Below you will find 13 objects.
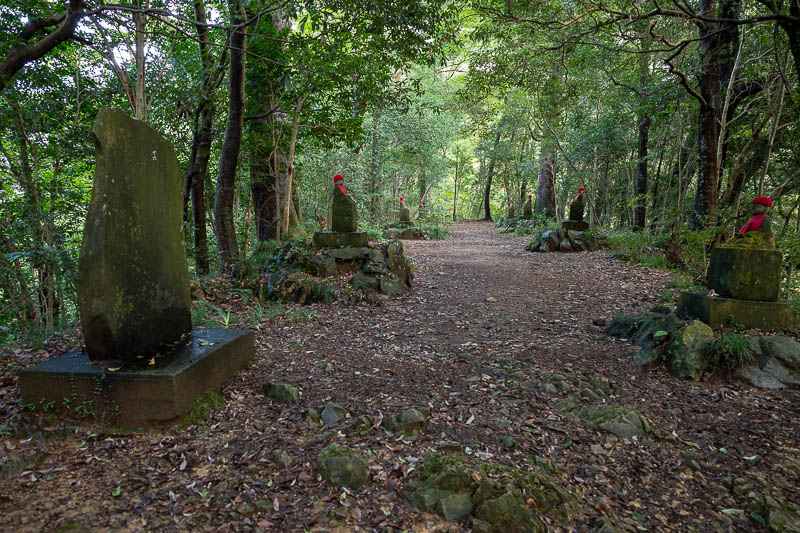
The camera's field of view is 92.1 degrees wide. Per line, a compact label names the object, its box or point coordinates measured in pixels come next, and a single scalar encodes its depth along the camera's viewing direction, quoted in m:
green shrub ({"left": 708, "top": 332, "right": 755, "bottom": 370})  3.55
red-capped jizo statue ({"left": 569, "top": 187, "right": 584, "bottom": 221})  12.68
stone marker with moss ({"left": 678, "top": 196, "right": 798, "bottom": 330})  4.14
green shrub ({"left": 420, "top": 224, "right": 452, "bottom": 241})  16.83
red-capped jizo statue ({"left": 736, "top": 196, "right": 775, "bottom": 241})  4.20
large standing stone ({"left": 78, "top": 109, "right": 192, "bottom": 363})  2.61
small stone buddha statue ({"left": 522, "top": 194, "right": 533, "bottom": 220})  19.36
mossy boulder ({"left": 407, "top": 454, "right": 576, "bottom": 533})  1.93
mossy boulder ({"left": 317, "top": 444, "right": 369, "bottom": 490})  2.19
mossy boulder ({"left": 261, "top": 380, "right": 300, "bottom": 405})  3.09
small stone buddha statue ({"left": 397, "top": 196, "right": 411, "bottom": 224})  17.26
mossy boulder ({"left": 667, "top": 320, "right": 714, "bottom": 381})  3.60
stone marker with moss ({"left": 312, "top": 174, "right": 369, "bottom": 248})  7.86
